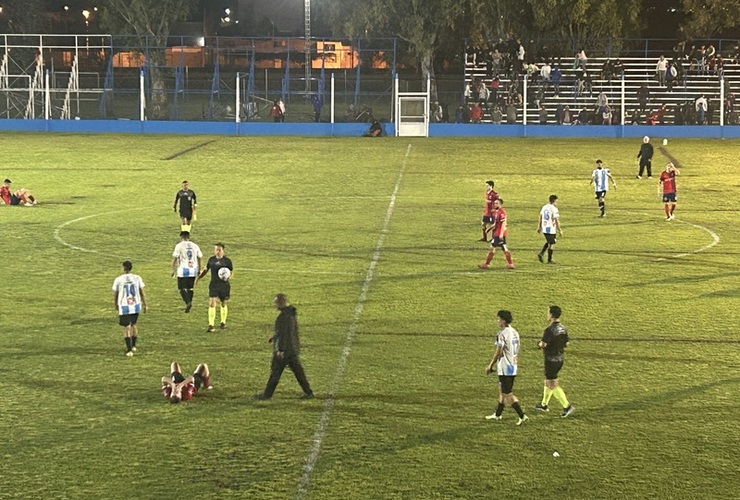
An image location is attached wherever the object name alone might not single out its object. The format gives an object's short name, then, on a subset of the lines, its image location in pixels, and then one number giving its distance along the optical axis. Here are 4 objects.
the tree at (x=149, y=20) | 78.12
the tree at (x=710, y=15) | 77.94
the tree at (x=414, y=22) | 77.38
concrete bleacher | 68.44
